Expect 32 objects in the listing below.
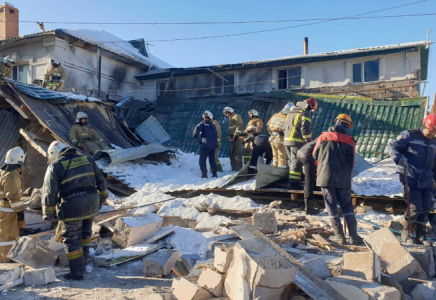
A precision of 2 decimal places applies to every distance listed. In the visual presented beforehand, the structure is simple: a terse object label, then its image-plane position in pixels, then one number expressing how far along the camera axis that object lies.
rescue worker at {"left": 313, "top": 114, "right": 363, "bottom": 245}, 5.05
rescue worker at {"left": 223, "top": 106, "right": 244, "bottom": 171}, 10.24
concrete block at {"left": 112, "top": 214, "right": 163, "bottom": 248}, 5.20
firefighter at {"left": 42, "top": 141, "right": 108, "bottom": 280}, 4.32
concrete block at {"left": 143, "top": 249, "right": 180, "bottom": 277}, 4.29
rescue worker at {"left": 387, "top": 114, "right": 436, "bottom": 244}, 5.28
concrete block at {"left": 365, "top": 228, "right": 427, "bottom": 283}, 3.87
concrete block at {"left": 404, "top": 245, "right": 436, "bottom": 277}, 4.12
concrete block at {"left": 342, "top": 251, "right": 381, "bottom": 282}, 3.42
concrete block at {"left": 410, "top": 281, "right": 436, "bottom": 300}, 3.43
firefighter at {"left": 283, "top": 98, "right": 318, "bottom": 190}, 7.09
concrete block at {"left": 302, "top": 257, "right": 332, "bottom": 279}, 3.52
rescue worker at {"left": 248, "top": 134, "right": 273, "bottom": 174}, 8.98
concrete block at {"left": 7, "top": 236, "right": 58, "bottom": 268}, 4.63
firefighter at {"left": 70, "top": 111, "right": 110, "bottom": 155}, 9.59
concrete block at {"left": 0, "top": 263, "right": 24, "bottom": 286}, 4.18
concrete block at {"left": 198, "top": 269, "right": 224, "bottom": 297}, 3.28
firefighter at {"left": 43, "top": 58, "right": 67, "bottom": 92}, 12.65
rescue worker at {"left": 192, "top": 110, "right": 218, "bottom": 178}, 9.53
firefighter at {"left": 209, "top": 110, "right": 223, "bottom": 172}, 10.40
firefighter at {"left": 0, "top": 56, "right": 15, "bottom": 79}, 11.57
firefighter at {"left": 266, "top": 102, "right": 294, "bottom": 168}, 8.26
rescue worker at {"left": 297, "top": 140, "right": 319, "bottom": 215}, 6.40
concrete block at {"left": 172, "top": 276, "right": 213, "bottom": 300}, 3.24
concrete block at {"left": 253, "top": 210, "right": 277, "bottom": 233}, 5.42
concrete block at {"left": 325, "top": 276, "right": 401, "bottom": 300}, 3.03
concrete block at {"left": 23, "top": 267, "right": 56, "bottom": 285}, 4.15
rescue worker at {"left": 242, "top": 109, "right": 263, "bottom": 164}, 9.75
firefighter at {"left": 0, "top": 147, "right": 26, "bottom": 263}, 5.21
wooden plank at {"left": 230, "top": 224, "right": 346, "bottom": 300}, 3.03
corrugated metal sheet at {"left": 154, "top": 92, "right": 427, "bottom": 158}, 12.61
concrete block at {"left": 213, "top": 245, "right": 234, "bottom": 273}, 3.36
